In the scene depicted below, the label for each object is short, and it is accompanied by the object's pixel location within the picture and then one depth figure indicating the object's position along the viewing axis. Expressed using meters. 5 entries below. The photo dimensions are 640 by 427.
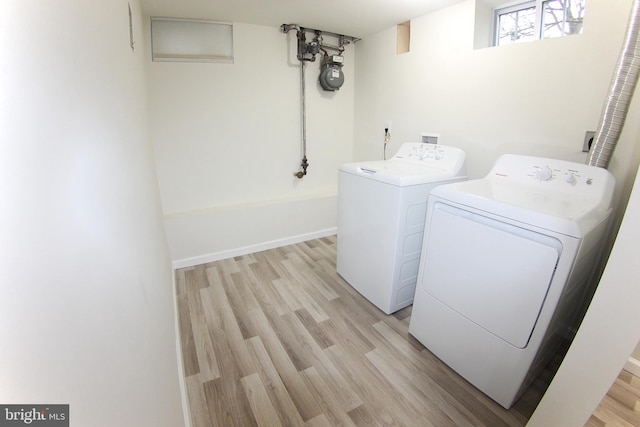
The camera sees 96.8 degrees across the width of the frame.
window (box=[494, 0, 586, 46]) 1.71
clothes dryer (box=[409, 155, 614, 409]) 1.17
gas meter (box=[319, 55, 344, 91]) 2.97
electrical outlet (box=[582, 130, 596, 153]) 1.60
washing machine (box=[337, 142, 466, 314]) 1.85
